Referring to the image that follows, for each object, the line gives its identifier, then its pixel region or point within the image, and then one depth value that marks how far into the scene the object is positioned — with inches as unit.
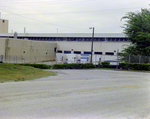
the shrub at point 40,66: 1182.8
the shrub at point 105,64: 1353.3
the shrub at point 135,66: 1183.4
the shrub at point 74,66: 1240.2
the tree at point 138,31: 1396.4
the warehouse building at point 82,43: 1963.1
